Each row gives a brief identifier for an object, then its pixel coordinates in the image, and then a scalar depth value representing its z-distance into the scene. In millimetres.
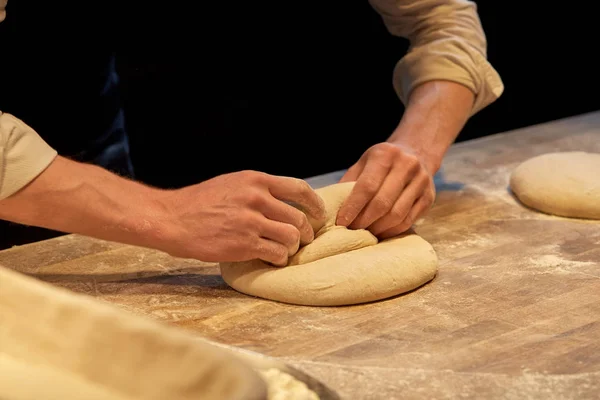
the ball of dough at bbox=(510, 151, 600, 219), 1705
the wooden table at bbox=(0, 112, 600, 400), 1328
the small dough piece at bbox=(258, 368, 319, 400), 1260
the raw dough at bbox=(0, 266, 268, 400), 1123
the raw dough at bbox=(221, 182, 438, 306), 1480
